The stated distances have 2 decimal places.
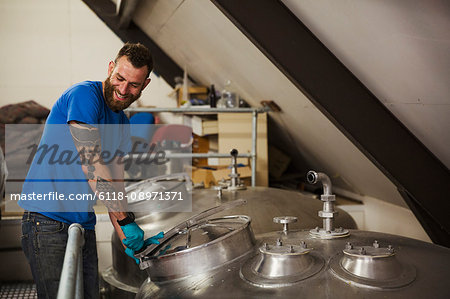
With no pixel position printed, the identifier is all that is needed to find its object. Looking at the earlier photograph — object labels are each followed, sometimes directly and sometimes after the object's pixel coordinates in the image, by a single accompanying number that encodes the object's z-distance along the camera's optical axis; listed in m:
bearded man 1.68
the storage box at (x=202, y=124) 4.22
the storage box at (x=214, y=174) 3.70
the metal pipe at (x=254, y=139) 3.51
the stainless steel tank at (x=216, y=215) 2.02
